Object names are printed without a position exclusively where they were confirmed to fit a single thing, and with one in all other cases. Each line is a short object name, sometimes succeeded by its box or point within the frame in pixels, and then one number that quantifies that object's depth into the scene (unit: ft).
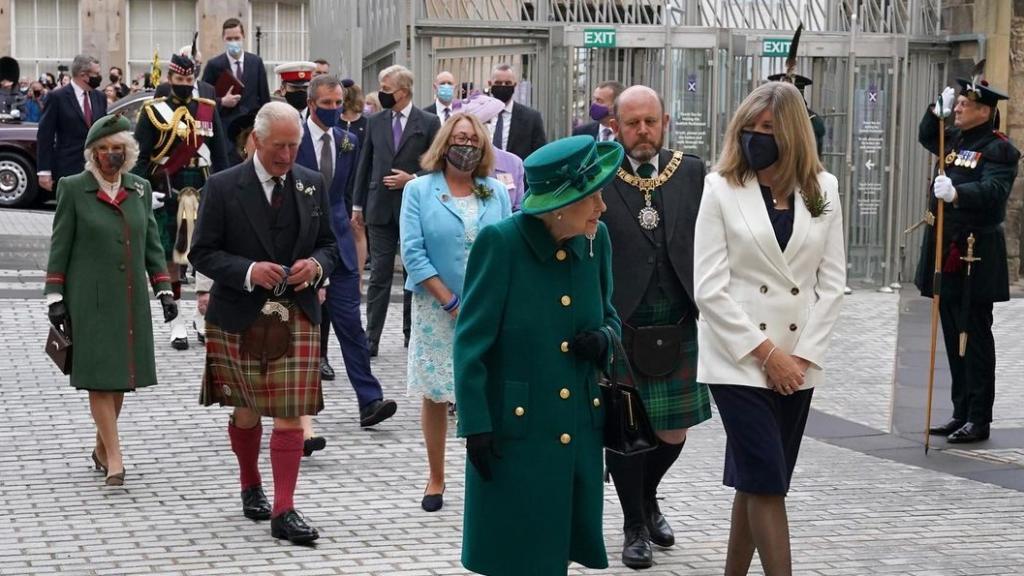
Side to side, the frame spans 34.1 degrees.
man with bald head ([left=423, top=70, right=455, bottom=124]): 45.55
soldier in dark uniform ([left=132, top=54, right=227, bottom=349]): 39.24
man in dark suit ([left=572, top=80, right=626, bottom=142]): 42.98
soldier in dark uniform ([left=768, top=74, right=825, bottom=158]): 33.52
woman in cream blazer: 18.61
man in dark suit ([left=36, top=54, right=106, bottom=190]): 49.86
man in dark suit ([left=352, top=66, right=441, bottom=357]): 38.65
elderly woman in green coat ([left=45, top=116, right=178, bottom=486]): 26.37
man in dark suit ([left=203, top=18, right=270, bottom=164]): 46.32
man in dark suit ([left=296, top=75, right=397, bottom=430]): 30.89
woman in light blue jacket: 25.41
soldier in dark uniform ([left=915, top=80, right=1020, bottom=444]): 30.63
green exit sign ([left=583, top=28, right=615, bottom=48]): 53.62
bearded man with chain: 22.06
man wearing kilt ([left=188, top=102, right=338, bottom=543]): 23.06
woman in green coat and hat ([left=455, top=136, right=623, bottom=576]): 16.85
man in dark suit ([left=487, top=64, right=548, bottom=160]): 43.29
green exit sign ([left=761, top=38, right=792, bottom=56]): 54.65
